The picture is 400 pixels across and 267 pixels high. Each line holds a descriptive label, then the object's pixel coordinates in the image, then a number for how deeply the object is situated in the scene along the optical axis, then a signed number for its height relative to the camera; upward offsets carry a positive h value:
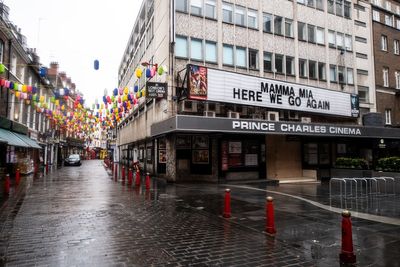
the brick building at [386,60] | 29.06 +9.30
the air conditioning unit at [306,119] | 23.06 +2.66
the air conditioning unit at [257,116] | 21.22 +2.69
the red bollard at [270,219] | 7.27 -1.64
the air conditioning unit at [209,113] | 19.04 +2.61
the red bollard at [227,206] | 9.13 -1.63
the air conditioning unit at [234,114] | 19.97 +2.64
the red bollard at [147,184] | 14.95 -1.54
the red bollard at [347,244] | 5.29 -1.64
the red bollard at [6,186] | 13.57 -1.43
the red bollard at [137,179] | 17.30 -1.46
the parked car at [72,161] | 43.16 -0.94
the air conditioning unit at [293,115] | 23.02 +2.98
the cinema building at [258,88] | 19.28 +4.60
